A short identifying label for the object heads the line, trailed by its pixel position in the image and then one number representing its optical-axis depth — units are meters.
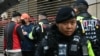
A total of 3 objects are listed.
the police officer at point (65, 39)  3.62
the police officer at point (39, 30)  7.96
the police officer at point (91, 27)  5.31
